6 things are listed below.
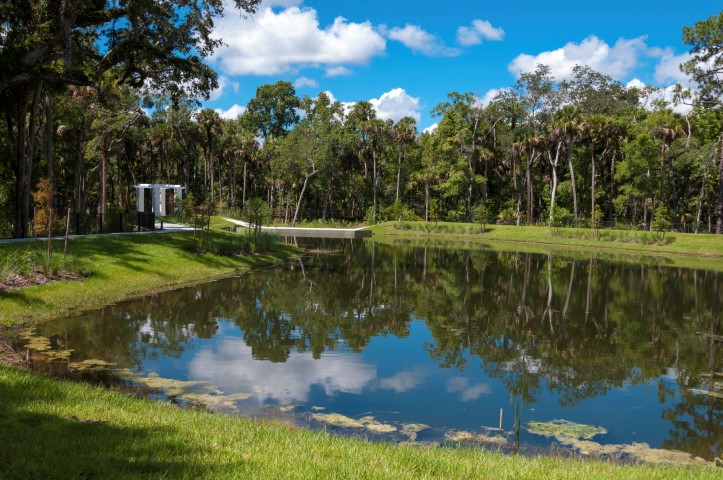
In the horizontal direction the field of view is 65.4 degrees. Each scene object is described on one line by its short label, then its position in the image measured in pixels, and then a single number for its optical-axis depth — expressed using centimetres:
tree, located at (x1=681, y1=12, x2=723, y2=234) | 4697
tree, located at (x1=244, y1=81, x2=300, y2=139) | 10338
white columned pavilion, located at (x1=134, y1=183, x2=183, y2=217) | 5222
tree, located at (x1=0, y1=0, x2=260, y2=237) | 1994
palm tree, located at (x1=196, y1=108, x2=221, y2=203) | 6638
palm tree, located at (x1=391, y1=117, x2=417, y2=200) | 7425
